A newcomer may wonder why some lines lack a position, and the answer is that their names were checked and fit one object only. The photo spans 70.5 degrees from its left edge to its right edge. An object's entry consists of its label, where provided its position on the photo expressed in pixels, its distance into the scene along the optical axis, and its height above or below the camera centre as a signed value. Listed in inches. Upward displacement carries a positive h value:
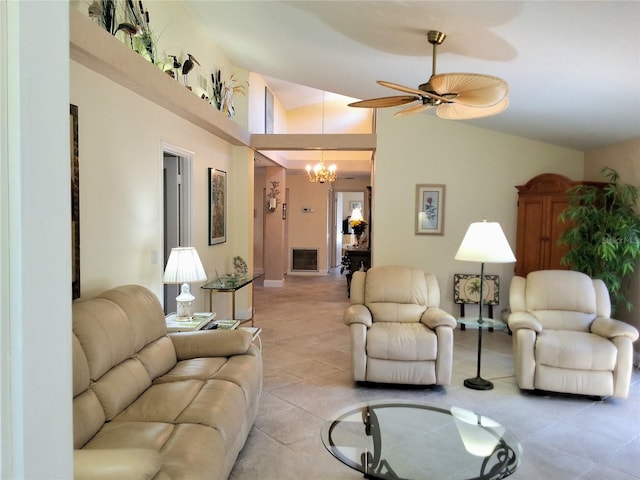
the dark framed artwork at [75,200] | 107.6 +4.8
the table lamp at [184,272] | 140.9 -16.0
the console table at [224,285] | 187.9 -27.1
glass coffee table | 87.9 -47.4
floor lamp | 149.0 -7.8
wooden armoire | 203.3 +1.0
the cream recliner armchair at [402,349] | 149.1 -41.2
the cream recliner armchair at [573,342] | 140.6 -37.0
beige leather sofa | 73.3 -37.3
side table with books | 139.9 -32.6
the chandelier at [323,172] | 339.2 +38.5
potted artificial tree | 168.1 -3.0
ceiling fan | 108.5 +35.1
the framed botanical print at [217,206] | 207.9 +7.3
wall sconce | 360.8 +19.1
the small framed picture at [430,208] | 237.5 +8.3
